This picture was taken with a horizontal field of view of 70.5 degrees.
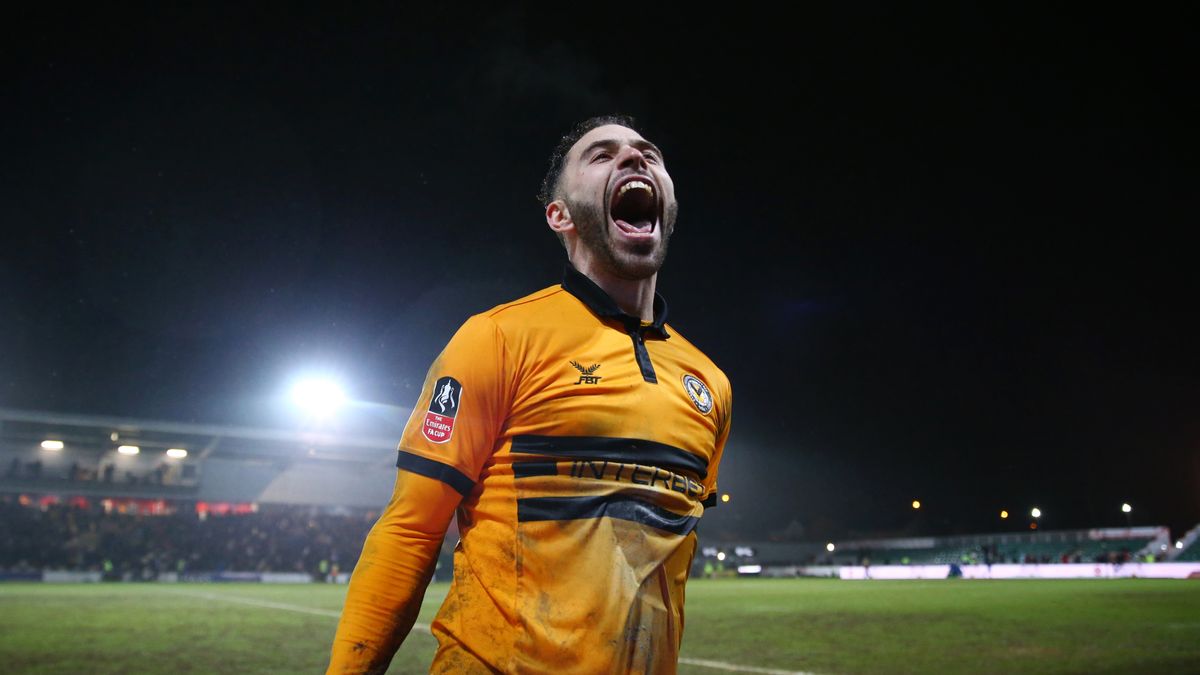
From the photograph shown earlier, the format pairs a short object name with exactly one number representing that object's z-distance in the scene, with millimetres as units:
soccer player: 1915
